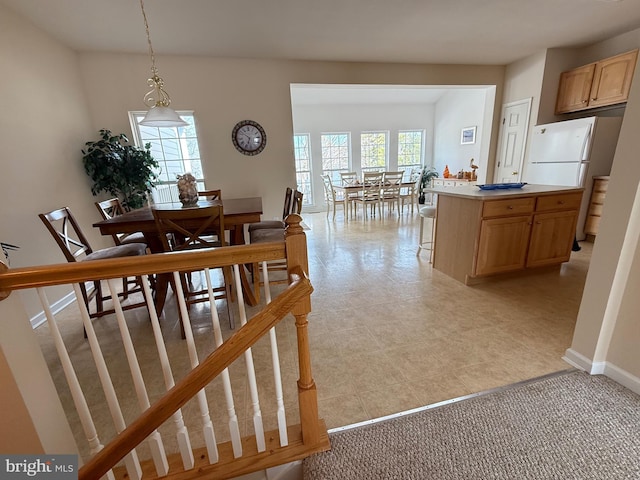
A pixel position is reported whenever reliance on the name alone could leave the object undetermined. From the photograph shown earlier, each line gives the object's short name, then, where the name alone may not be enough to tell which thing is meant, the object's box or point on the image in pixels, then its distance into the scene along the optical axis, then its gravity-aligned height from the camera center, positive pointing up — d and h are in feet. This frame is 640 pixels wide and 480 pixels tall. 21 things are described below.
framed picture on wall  20.25 +1.18
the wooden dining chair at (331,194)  19.16 -2.50
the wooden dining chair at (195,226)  6.14 -1.38
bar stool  10.51 -2.33
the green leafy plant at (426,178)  24.11 -2.00
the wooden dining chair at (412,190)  19.31 -2.56
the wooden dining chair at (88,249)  6.41 -2.03
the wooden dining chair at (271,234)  7.78 -2.19
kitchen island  8.09 -2.29
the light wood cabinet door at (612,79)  10.79 +2.56
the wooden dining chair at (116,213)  8.43 -1.36
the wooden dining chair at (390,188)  18.63 -2.06
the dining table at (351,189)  18.36 -2.00
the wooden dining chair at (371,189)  18.20 -2.05
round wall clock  13.07 +1.17
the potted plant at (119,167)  10.36 +0.06
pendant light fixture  7.32 +1.28
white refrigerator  11.12 -0.18
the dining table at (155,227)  6.70 -1.38
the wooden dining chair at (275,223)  9.83 -2.18
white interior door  14.35 +0.53
